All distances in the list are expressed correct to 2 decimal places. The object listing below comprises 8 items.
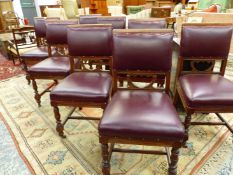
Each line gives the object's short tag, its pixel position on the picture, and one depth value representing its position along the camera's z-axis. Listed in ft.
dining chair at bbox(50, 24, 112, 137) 5.57
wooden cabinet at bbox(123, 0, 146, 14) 32.68
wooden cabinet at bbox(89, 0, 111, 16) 22.53
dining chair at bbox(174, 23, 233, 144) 5.16
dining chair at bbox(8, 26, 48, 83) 9.59
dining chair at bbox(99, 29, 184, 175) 4.14
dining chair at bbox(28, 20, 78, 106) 7.49
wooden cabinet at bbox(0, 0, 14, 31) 28.30
